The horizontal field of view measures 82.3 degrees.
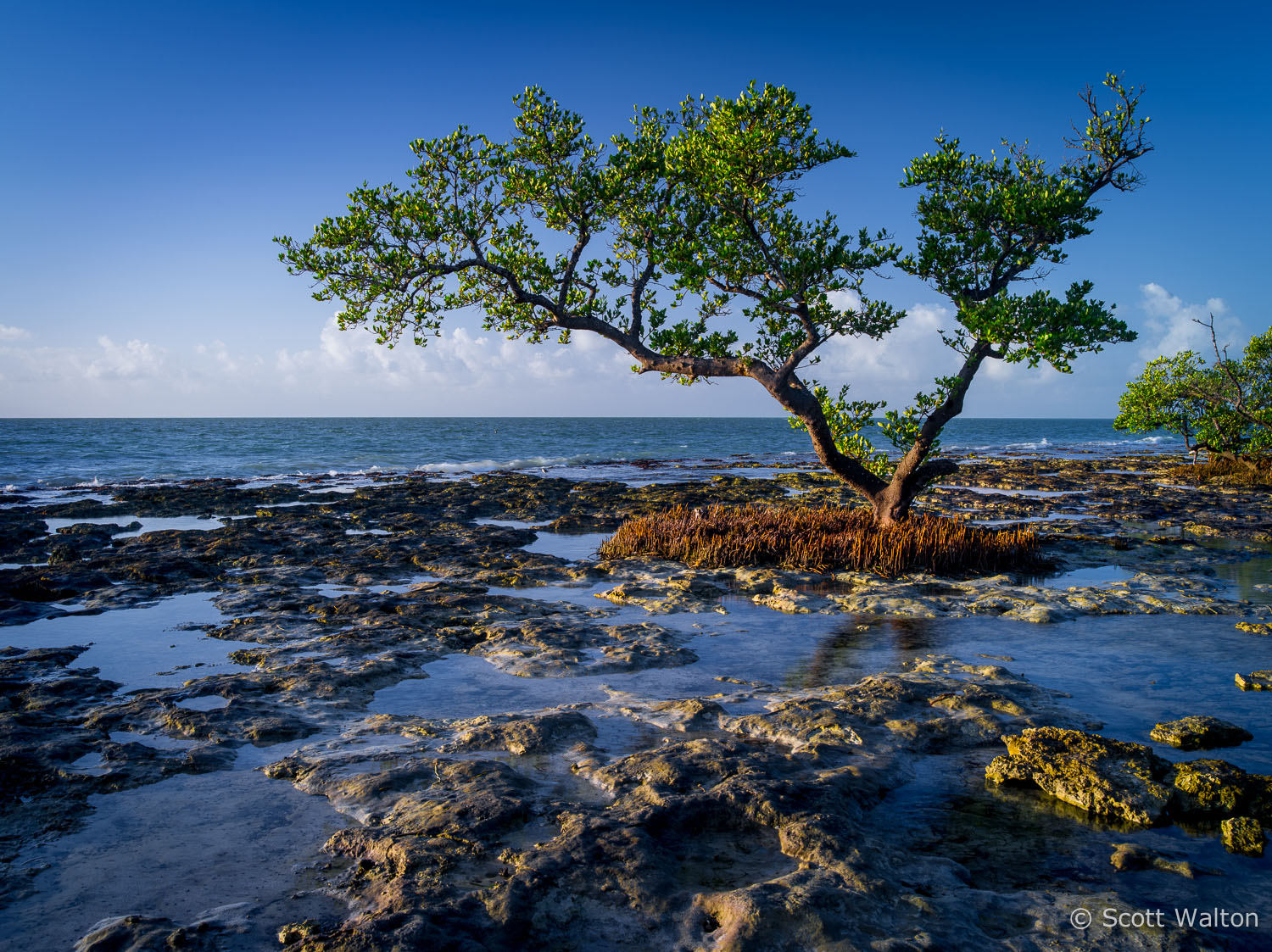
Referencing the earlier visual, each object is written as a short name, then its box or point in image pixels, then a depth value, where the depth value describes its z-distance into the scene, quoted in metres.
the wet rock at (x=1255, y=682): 6.48
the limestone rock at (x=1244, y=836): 3.87
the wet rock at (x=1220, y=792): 4.27
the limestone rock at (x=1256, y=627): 8.42
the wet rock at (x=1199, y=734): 5.25
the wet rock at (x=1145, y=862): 3.67
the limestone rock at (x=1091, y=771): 4.27
